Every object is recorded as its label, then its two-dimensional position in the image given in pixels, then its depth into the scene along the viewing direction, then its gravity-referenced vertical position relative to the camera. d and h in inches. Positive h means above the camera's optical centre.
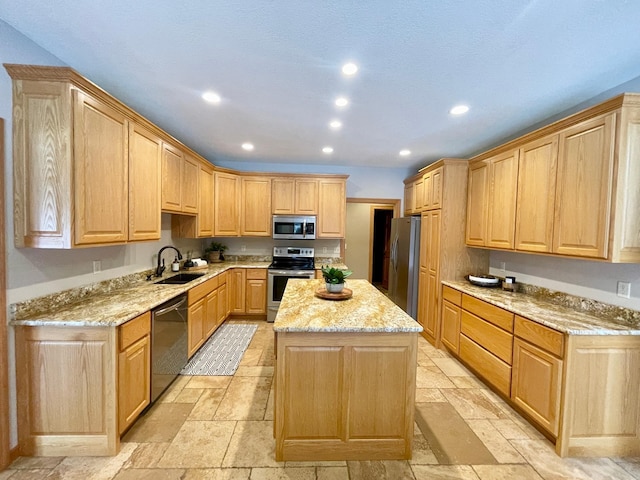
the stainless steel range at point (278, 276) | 165.9 -29.6
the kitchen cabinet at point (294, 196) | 179.2 +23.2
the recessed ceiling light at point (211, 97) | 91.0 +46.5
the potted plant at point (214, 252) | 184.2 -16.9
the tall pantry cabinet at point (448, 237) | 132.0 -1.7
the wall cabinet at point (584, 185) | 70.2 +15.9
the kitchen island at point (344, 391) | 66.4 -40.8
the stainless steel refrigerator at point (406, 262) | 160.9 -18.6
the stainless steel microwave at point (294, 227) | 175.9 +2.0
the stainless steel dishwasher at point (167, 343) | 87.0 -42.2
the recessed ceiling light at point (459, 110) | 97.3 +47.0
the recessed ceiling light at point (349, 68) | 73.2 +46.2
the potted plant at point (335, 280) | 91.2 -17.0
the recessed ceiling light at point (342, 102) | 92.4 +46.4
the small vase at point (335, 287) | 91.0 -19.3
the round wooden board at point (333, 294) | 88.6 -21.9
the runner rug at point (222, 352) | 111.6 -59.9
